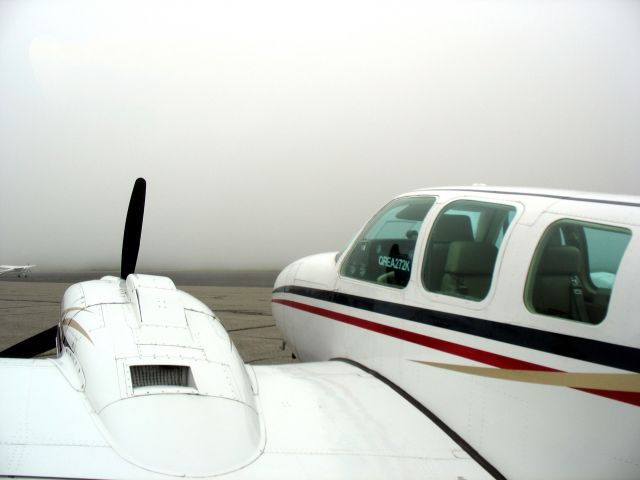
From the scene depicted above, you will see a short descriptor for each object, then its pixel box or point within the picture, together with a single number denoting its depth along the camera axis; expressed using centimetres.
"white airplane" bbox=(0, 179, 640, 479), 283
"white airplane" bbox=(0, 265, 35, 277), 3562
